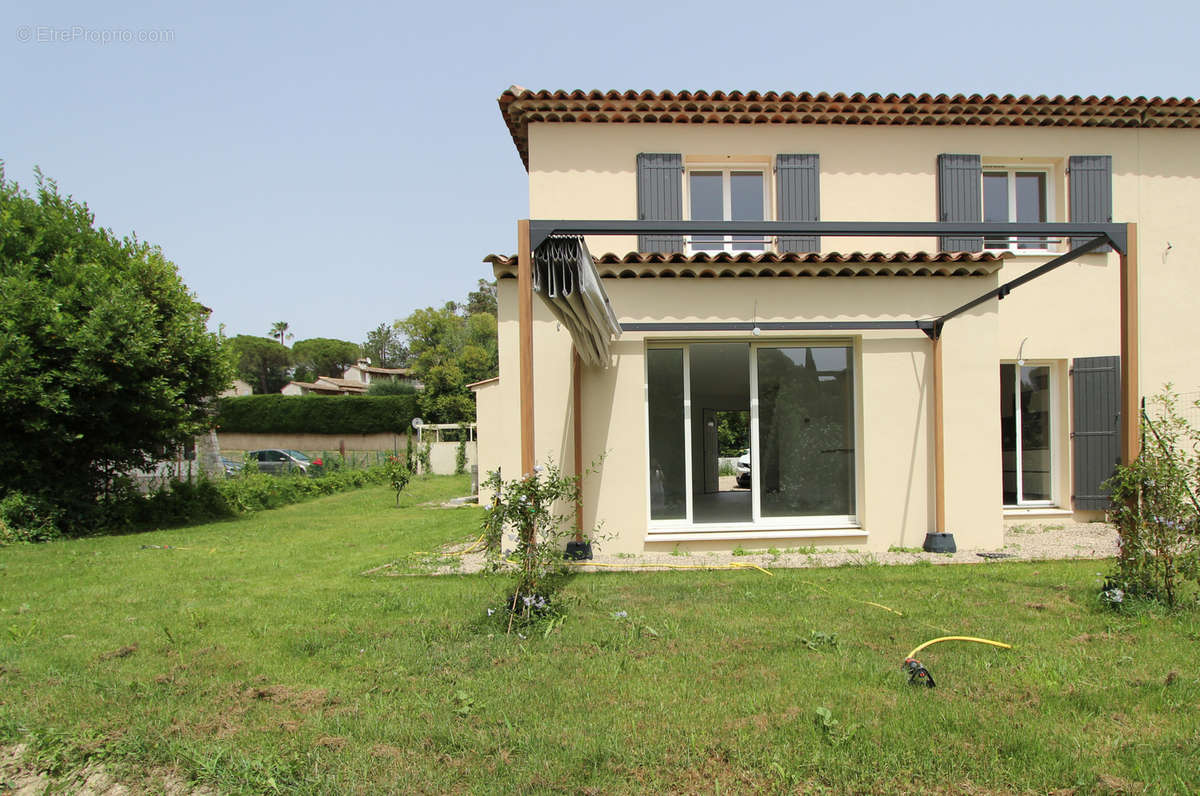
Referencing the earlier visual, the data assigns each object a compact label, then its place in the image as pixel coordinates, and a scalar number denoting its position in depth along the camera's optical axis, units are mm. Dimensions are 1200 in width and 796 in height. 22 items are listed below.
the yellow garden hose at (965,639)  4098
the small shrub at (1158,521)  4742
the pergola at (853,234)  4801
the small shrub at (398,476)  16438
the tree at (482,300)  68375
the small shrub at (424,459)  25312
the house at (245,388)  67500
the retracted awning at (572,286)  5027
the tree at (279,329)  100750
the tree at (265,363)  75188
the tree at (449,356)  38031
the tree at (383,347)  87875
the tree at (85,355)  10242
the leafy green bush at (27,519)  10102
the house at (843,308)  7699
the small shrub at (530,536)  4539
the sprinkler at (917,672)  3552
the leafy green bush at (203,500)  11852
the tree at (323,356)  87375
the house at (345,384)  62191
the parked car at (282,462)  21297
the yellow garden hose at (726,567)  6828
